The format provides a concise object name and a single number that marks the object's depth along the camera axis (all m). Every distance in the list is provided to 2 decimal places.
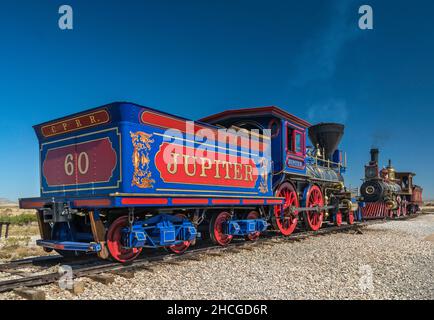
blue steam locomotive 7.52
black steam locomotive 24.13
